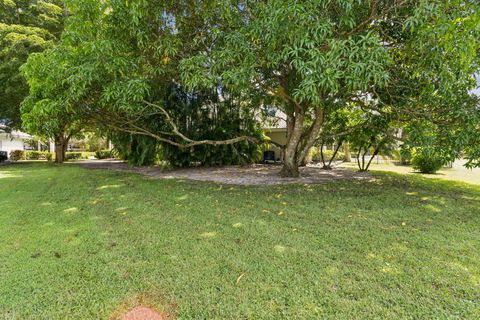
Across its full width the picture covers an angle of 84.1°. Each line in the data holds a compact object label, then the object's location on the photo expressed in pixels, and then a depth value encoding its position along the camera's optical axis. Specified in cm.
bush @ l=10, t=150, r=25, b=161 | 2338
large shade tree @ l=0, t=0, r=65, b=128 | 1345
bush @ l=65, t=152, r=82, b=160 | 2541
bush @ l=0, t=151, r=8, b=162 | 1975
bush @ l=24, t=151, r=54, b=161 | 2528
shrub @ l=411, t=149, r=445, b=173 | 1209
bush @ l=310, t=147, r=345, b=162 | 1993
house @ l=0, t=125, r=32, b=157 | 2438
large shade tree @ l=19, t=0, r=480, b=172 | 445
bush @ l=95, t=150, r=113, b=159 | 2738
